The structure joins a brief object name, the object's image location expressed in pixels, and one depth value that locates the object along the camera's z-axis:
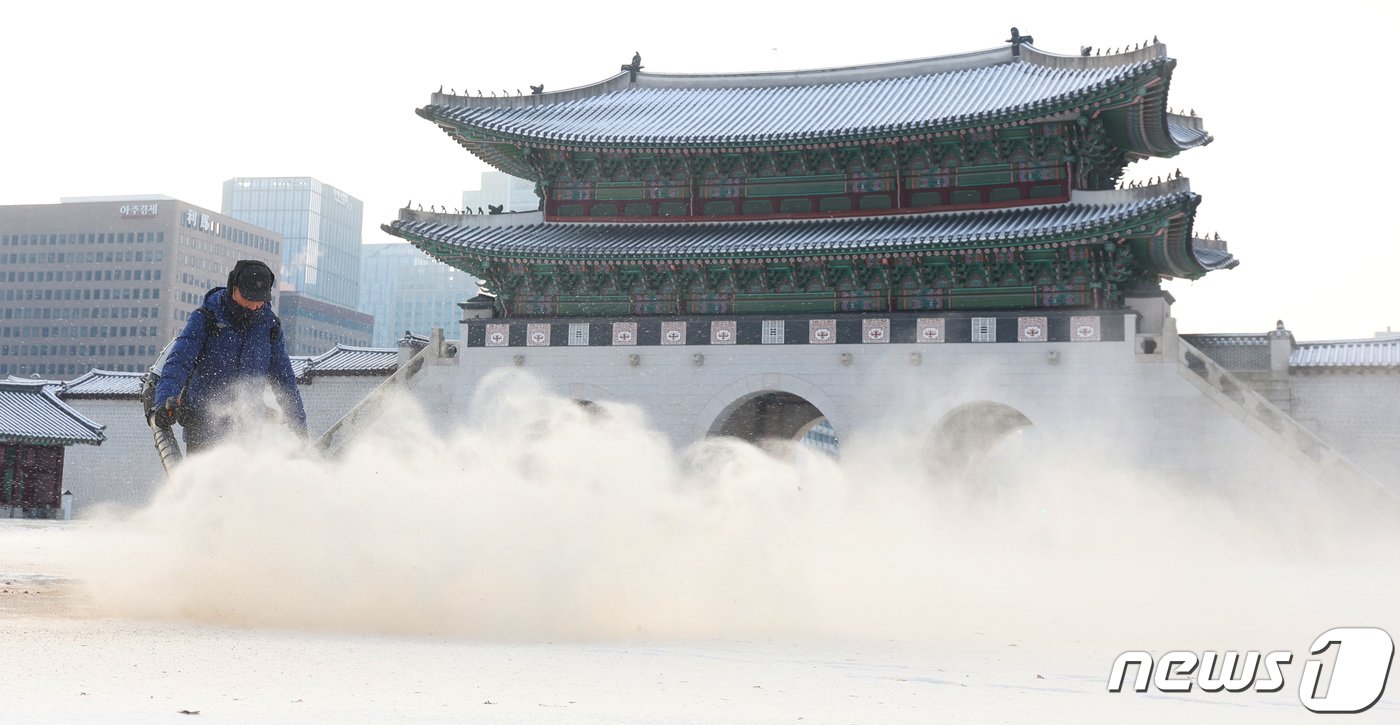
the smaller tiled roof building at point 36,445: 37.34
